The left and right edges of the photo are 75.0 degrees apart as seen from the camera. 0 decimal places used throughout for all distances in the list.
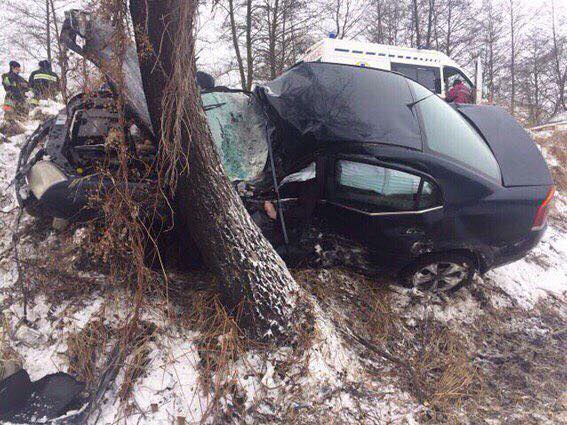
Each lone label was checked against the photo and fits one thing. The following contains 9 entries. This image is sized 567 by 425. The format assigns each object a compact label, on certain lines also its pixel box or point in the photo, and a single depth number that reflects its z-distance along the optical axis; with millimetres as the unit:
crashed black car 3047
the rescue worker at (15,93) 5345
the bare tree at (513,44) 25936
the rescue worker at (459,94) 9067
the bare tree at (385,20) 21984
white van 9062
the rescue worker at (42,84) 6746
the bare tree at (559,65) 25188
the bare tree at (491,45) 23359
